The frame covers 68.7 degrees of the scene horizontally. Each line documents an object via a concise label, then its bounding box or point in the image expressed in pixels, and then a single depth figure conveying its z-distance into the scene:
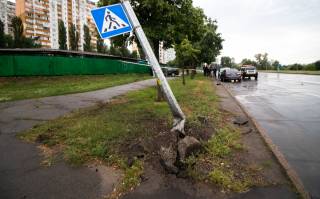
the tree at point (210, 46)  35.00
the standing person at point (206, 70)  37.78
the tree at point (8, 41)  44.56
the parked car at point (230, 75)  26.38
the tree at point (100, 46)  63.08
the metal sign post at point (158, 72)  4.59
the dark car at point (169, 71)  39.32
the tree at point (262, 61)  120.56
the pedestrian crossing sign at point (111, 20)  4.21
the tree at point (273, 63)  120.81
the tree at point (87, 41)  63.58
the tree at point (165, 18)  8.98
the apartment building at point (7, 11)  77.01
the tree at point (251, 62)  121.53
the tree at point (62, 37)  59.09
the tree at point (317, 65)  64.31
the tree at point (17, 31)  47.37
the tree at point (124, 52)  66.00
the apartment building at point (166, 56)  135.62
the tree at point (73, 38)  63.08
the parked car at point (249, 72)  31.92
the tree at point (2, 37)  42.34
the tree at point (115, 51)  65.06
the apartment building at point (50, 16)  74.56
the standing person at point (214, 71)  39.64
